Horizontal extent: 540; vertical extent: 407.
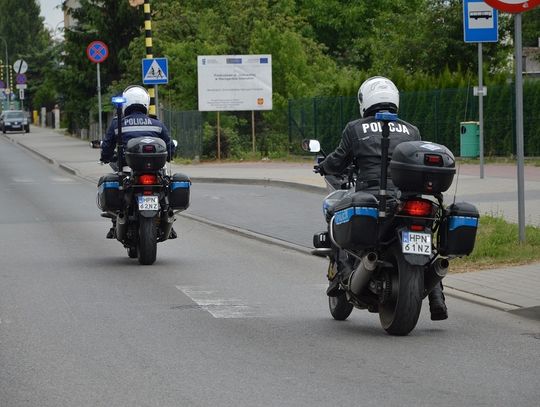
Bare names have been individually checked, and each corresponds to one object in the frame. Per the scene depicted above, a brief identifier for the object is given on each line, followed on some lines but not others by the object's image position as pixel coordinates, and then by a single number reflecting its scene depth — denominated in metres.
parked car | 82.50
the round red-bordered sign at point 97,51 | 44.47
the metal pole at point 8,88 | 115.25
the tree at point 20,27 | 150.75
